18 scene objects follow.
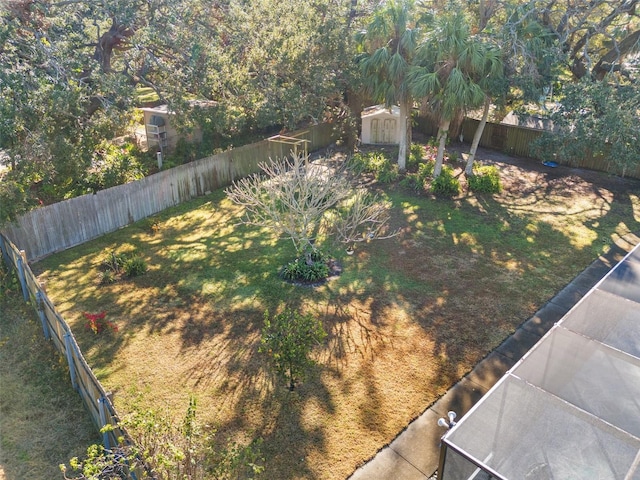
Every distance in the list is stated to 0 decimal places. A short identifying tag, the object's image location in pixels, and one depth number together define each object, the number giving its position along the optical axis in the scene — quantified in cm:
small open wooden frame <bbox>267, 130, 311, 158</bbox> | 1698
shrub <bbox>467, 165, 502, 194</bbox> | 1677
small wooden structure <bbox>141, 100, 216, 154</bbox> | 1767
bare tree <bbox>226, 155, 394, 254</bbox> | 1047
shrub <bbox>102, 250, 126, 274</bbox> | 1151
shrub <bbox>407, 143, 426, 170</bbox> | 1880
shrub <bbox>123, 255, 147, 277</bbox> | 1137
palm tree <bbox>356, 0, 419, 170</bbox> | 1570
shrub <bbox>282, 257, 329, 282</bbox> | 1127
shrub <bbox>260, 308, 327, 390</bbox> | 762
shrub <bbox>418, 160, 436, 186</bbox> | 1708
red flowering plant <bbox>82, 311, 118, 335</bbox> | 925
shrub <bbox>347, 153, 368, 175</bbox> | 1831
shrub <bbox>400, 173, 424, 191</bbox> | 1683
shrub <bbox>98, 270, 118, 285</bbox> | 1113
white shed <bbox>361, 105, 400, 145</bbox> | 2092
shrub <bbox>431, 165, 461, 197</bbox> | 1634
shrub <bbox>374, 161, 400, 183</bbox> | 1753
